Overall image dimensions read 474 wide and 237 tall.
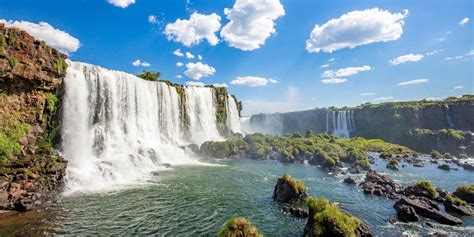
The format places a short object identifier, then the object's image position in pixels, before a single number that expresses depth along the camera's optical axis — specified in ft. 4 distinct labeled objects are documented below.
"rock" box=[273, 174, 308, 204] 69.92
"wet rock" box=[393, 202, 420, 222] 60.19
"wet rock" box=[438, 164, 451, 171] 141.15
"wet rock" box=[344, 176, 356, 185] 96.27
